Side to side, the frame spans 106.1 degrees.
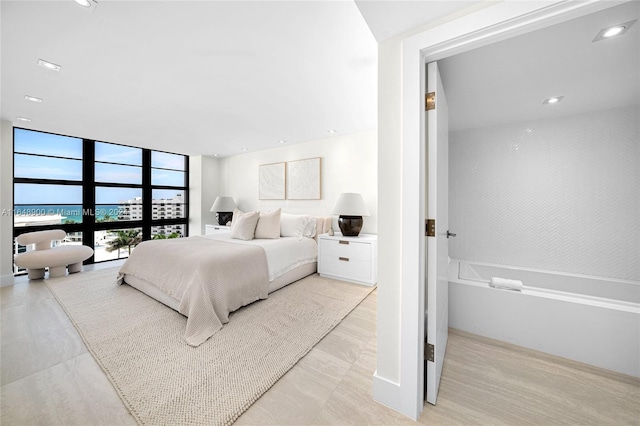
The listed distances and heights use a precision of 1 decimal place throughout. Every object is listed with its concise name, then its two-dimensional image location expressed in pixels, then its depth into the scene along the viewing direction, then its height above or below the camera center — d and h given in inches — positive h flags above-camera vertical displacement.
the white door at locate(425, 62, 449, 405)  51.5 -1.8
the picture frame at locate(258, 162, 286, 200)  187.6 +25.1
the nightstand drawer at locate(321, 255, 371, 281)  127.0 -30.1
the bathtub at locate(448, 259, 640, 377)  61.1 -30.1
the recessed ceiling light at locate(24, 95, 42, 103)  101.0 +48.6
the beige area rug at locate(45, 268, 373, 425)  53.4 -40.8
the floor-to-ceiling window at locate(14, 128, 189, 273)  150.2 +15.7
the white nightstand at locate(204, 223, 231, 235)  201.9 -13.7
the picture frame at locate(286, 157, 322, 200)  169.3 +24.4
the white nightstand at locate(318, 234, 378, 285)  126.0 -24.8
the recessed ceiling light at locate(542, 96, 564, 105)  81.0 +38.9
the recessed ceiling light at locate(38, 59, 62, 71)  76.8 +48.2
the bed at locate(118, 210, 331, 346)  84.9 -24.7
